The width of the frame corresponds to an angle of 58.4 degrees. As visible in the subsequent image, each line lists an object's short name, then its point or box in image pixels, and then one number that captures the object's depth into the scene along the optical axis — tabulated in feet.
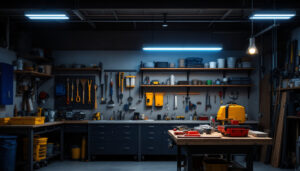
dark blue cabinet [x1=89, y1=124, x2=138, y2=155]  21.71
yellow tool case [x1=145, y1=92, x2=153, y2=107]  24.13
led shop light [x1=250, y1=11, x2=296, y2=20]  15.35
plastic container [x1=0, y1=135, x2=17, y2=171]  16.24
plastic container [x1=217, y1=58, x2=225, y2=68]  23.50
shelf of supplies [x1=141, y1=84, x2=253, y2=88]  23.94
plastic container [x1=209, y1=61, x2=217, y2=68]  23.44
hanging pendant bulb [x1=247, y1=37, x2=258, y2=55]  15.75
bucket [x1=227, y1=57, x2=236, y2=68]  23.39
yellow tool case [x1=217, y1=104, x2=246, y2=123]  13.98
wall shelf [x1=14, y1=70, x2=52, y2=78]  20.33
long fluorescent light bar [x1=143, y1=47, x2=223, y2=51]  20.97
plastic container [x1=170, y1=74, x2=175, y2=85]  23.77
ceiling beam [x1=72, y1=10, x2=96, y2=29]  18.04
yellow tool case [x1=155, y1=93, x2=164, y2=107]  24.16
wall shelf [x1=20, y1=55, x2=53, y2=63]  22.22
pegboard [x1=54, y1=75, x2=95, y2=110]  24.38
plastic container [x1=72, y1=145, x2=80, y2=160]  22.12
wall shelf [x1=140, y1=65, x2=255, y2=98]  23.65
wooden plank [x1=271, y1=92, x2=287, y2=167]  19.60
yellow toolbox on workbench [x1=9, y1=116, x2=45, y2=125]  17.78
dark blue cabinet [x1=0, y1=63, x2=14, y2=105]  18.67
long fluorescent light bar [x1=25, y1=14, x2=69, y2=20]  15.87
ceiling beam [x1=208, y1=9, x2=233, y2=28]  20.14
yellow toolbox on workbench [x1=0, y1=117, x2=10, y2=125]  17.90
